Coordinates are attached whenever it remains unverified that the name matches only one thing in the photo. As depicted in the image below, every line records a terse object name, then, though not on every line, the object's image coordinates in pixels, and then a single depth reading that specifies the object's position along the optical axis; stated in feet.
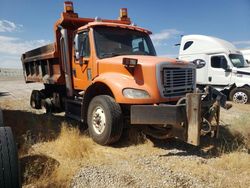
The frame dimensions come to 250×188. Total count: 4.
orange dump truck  11.27
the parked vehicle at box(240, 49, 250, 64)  40.24
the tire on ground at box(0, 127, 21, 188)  6.85
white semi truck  28.32
